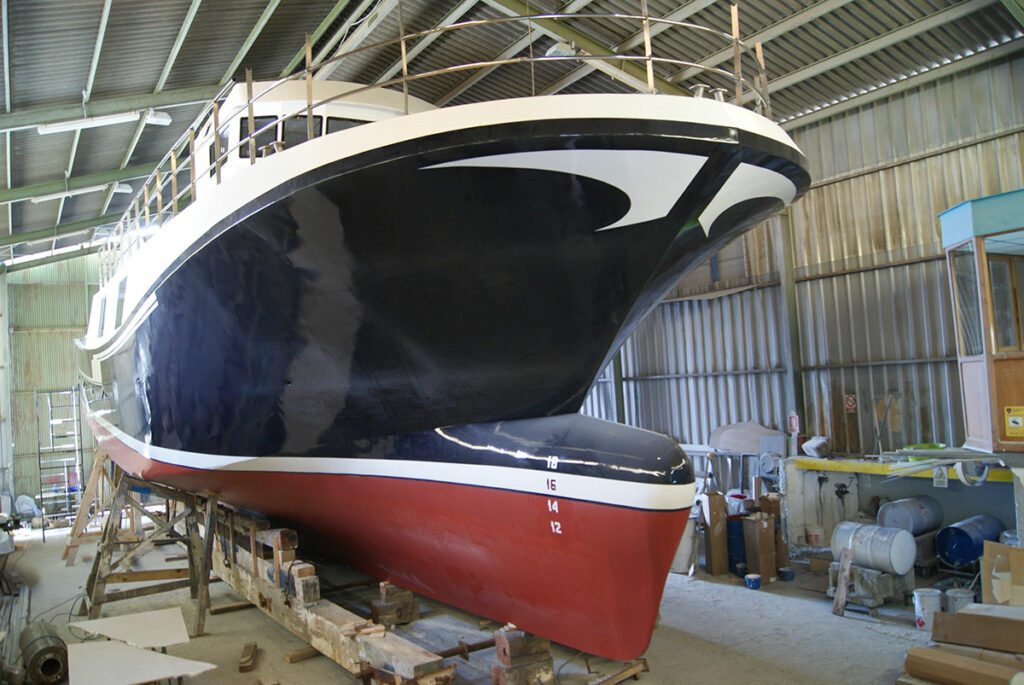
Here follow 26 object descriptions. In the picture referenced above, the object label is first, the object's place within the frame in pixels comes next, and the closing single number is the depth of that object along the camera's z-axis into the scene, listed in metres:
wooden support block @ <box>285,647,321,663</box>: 5.09
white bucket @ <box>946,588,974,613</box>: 5.61
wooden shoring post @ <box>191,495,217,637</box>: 5.84
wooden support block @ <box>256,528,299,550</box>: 5.37
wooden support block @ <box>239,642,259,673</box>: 4.97
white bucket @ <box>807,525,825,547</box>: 8.70
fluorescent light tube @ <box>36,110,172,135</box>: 9.30
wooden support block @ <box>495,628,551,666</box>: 4.11
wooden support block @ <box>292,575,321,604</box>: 4.86
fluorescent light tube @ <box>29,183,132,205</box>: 12.48
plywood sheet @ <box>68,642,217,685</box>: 3.75
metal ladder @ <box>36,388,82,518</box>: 16.92
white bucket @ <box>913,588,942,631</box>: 5.57
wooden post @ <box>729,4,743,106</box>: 3.88
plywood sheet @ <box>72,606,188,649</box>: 4.45
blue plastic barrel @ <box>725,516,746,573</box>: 7.42
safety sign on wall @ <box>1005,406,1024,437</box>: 6.06
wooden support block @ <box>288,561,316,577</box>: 4.96
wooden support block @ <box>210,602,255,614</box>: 6.44
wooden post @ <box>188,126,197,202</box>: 5.51
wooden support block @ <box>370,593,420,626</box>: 5.15
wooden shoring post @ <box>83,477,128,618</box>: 6.01
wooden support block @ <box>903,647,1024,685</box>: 3.93
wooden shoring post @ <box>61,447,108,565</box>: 9.80
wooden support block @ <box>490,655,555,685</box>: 4.07
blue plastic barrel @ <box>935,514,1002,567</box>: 6.96
